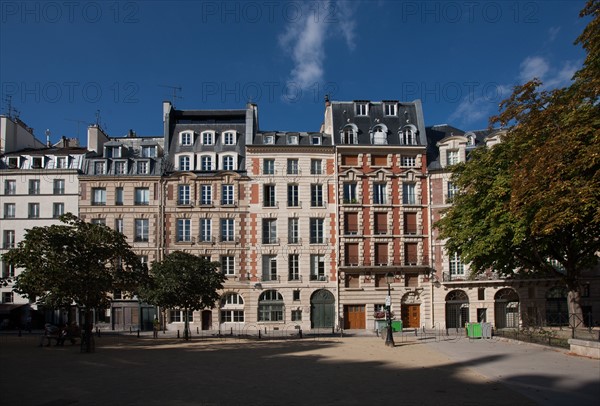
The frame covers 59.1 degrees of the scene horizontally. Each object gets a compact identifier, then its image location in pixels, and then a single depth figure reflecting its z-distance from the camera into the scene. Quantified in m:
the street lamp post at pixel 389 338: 26.08
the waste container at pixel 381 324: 34.65
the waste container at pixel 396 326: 35.31
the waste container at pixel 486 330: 29.34
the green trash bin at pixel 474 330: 29.73
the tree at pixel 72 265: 23.84
